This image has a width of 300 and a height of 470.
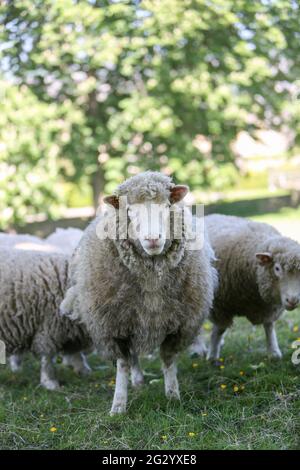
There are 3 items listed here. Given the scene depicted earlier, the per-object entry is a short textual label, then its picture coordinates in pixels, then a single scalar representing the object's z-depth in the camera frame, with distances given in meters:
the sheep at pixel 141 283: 3.75
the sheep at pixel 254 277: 4.45
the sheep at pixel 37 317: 4.82
